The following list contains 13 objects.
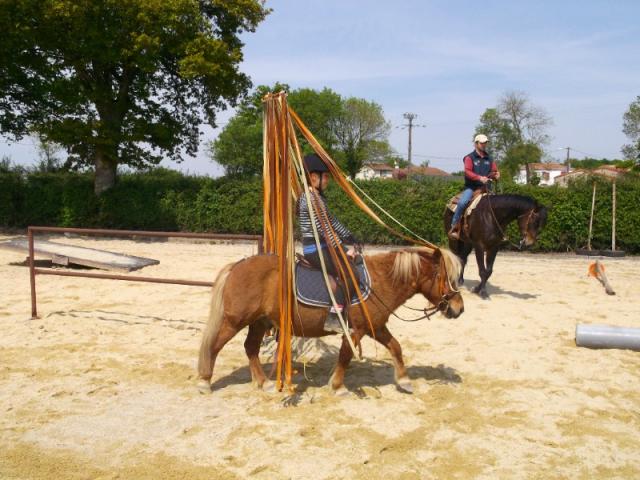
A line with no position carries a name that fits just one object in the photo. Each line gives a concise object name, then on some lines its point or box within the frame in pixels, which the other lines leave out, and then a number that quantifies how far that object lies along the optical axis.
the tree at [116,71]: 15.83
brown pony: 4.38
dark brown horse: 8.50
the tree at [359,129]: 55.27
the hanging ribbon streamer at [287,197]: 4.29
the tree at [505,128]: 52.34
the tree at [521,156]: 48.88
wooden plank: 9.99
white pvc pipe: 5.60
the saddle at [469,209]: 8.93
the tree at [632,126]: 36.31
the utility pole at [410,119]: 55.69
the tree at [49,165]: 22.80
